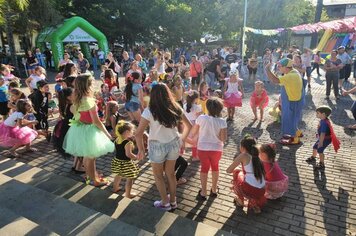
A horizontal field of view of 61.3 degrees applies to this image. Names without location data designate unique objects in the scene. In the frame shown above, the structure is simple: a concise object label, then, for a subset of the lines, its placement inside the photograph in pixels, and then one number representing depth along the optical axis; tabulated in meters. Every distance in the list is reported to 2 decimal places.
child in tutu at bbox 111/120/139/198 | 4.18
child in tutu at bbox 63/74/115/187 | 4.32
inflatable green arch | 18.62
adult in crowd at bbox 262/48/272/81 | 14.77
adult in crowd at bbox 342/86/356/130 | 7.12
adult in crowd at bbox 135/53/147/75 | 10.79
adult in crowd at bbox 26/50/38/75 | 16.59
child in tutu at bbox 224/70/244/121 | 8.38
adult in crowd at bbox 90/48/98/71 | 20.83
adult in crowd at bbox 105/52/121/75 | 11.37
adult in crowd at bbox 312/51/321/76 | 15.56
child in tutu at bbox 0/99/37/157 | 6.08
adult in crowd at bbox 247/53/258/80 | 13.75
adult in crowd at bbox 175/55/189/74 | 13.41
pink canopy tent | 19.37
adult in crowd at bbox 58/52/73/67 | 11.44
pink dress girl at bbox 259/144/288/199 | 4.39
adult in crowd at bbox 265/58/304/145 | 6.33
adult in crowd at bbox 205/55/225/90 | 11.79
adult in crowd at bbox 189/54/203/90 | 11.91
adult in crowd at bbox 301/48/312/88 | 12.93
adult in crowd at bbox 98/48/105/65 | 20.43
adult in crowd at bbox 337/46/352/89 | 11.84
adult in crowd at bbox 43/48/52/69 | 20.52
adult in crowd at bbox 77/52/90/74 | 14.20
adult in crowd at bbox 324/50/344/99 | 10.71
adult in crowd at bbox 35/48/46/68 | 18.93
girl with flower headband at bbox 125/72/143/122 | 7.25
